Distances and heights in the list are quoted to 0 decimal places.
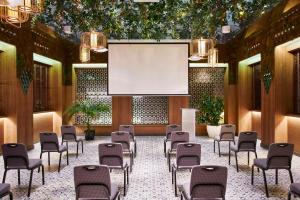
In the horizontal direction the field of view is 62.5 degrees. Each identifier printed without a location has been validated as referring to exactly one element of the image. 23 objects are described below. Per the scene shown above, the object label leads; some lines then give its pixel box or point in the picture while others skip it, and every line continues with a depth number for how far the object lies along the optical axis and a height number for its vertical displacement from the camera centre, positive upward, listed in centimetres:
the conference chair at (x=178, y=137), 510 -79
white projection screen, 853 +108
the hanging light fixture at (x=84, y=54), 763 +142
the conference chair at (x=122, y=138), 511 -80
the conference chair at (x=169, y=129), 613 -74
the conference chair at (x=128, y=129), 621 -74
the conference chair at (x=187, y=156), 395 -91
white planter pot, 873 -112
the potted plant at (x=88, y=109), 836 -33
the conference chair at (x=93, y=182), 267 -91
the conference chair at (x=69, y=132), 619 -81
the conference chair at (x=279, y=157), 375 -89
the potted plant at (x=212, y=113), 879 -49
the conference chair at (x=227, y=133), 607 -83
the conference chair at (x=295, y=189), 281 -104
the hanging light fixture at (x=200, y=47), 674 +149
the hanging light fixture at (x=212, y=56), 730 +128
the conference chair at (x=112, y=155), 397 -90
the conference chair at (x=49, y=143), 504 -89
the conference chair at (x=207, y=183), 263 -91
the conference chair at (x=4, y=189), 279 -103
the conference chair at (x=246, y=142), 490 -85
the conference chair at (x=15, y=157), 384 -90
